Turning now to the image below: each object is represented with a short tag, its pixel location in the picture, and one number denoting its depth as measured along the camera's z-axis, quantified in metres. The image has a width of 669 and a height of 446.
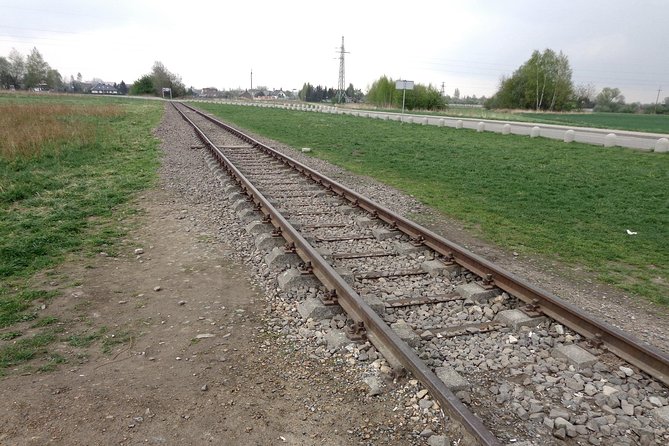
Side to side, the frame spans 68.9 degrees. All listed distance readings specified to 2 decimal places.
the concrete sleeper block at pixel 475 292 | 4.93
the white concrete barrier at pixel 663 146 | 17.77
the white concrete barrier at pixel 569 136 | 21.56
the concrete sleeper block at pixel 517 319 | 4.40
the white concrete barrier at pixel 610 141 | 19.78
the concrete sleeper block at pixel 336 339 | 4.09
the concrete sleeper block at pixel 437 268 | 5.60
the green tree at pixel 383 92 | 72.88
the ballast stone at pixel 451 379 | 3.46
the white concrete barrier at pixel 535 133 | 23.22
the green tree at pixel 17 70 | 117.81
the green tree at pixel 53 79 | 123.89
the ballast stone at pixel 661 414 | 3.20
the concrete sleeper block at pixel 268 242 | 6.41
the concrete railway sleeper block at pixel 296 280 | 5.22
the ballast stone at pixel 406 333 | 4.04
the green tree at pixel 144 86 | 127.38
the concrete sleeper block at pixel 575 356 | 3.80
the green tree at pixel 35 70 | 119.25
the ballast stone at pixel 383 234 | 6.92
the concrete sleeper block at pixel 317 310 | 4.59
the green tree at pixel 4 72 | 115.50
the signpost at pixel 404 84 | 30.78
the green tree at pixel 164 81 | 123.57
